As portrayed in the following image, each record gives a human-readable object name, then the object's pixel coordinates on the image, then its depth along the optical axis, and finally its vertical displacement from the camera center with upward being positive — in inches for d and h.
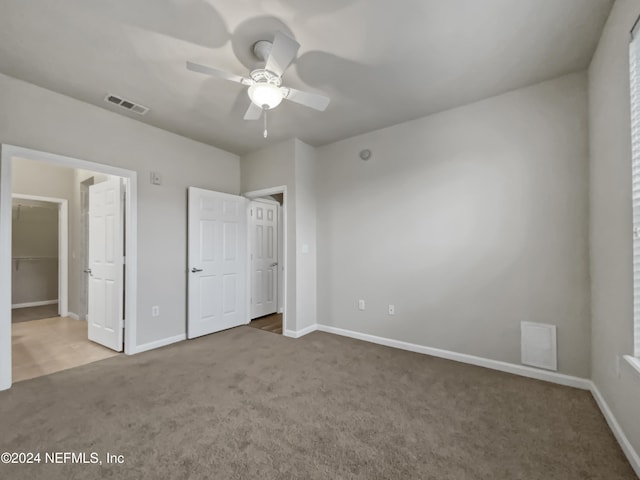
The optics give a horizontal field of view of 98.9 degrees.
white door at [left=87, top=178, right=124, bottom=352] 124.7 -10.1
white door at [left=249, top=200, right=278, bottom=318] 184.5 -10.7
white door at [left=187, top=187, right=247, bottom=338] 145.5 -11.0
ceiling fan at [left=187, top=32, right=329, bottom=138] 66.2 +44.0
